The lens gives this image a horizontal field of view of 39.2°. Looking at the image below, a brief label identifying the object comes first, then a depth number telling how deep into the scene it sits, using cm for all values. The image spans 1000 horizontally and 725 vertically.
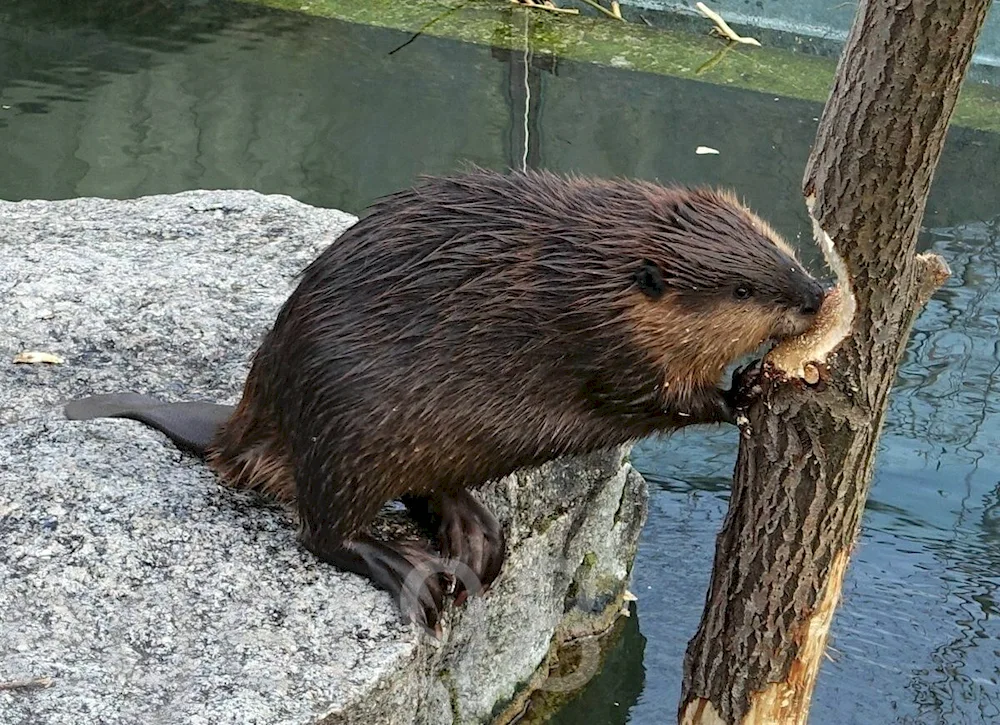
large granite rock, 192
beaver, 202
